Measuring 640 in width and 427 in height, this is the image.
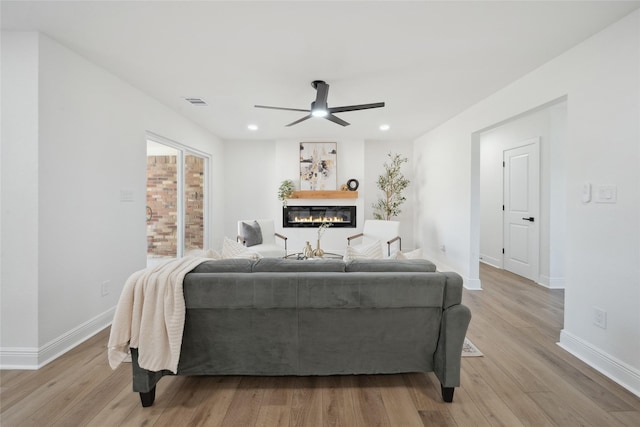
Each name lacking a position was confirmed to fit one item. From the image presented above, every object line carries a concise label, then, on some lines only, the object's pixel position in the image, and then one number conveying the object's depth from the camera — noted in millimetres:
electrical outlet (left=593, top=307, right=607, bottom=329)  2162
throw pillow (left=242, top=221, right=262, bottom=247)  4586
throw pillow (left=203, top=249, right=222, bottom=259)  2411
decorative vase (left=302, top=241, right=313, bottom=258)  3736
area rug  2358
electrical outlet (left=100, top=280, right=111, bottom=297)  2852
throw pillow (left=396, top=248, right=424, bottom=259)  2361
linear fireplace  6152
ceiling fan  3026
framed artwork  6082
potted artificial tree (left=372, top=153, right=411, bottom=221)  6043
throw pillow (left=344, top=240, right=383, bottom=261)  2561
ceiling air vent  3775
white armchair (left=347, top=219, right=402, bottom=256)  4656
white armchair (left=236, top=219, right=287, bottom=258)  4559
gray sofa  1752
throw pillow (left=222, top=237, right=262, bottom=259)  2565
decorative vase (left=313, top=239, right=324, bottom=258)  3809
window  3932
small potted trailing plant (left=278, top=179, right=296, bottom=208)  5930
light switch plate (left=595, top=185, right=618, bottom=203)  2103
